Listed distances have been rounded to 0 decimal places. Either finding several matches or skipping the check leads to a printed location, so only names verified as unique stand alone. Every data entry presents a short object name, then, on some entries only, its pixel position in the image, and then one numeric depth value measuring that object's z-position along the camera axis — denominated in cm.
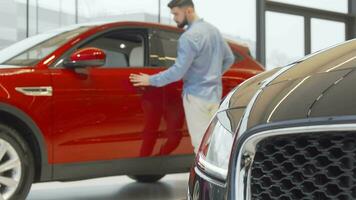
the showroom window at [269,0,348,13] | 1348
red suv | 368
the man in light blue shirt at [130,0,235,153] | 429
